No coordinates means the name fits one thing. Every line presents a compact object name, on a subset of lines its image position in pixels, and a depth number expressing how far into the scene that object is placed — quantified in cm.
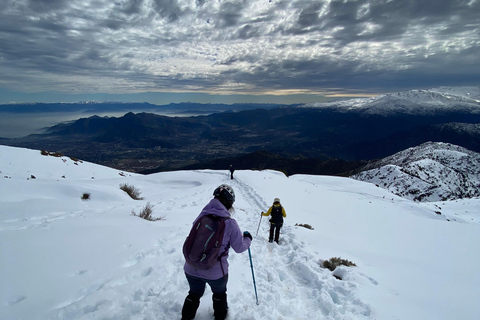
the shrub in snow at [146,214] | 988
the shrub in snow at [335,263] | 676
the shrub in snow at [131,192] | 1566
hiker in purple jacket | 361
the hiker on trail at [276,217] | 895
